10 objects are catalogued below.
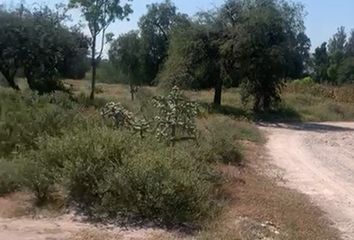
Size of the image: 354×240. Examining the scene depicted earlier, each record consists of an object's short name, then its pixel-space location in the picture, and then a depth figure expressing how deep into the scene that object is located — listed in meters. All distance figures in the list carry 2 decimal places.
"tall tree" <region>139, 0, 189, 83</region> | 51.41
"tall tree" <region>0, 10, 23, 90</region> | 31.31
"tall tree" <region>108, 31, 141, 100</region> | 47.75
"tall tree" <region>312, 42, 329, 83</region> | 87.19
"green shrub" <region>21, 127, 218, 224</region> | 8.83
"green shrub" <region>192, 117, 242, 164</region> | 13.35
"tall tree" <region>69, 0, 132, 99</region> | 34.53
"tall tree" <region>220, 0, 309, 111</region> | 28.69
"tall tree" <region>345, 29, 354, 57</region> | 107.89
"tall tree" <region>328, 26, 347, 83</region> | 83.06
